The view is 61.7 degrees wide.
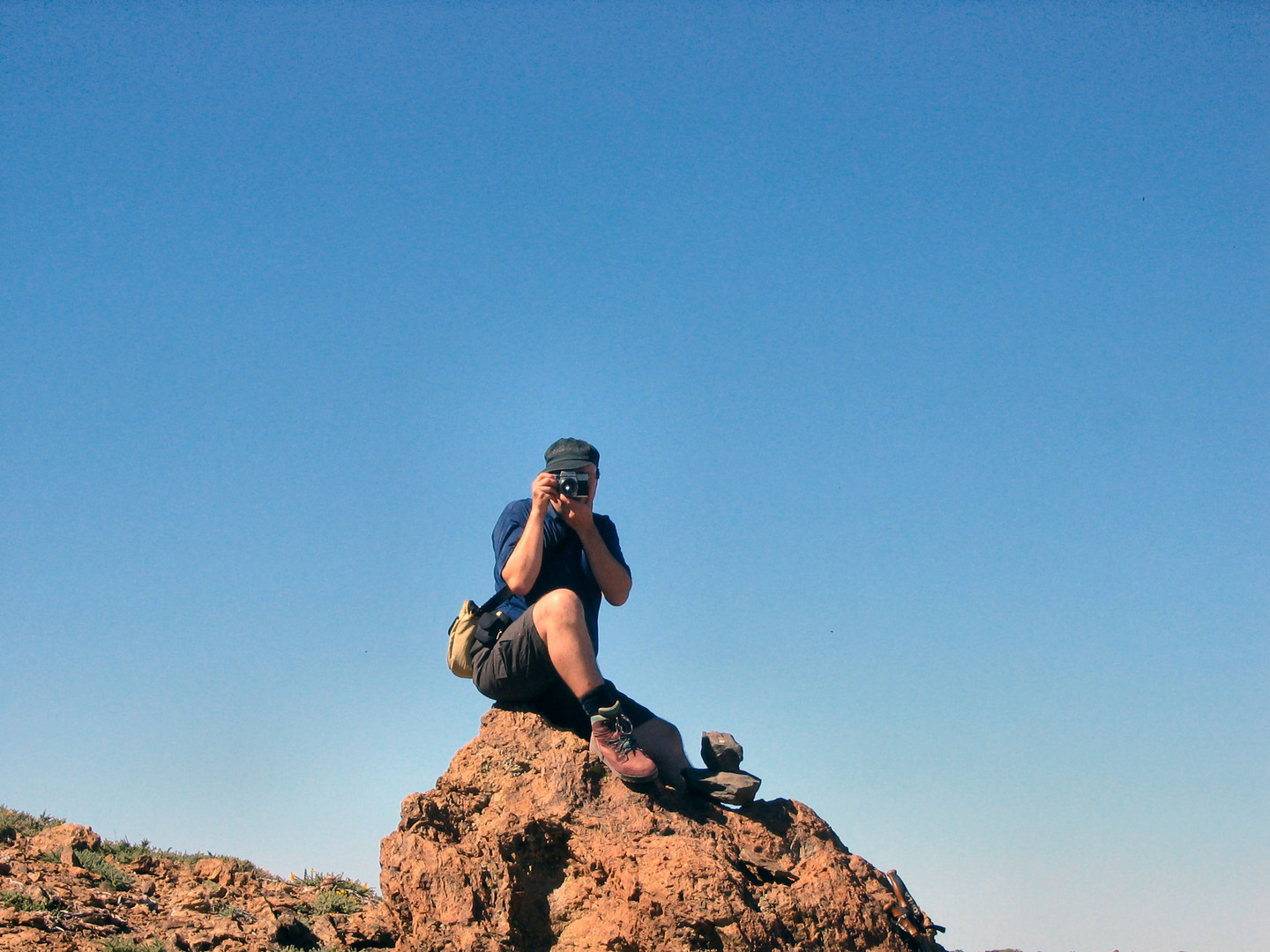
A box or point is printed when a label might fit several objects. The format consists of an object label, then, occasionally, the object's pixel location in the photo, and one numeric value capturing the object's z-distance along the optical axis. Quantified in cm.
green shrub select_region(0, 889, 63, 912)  602
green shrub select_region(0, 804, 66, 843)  789
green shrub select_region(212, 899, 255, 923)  635
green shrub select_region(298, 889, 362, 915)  696
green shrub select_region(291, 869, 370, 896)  777
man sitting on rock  532
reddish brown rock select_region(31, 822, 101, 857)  768
